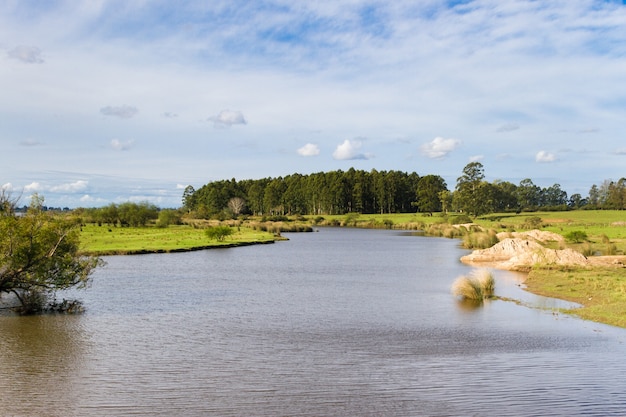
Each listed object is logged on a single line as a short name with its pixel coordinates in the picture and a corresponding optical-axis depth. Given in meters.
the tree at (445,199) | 154.12
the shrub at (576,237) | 65.25
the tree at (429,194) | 165.00
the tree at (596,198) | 195.88
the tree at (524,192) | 190.62
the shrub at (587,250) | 50.96
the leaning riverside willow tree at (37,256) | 24.75
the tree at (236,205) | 179.88
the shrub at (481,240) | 68.44
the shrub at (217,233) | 74.12
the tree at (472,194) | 135.88
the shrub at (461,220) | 121.62
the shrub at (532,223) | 96.61
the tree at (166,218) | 105.22
